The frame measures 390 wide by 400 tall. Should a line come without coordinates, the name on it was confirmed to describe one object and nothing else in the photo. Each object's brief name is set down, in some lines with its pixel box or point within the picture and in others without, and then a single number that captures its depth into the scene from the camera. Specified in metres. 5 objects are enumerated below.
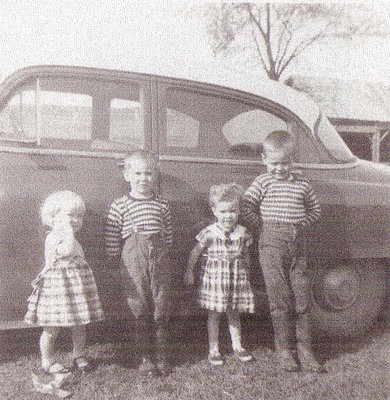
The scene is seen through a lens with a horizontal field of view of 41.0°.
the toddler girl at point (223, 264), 3.31
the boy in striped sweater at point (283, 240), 3.30
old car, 3.10
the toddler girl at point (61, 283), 2.91
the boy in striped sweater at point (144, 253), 3.11
